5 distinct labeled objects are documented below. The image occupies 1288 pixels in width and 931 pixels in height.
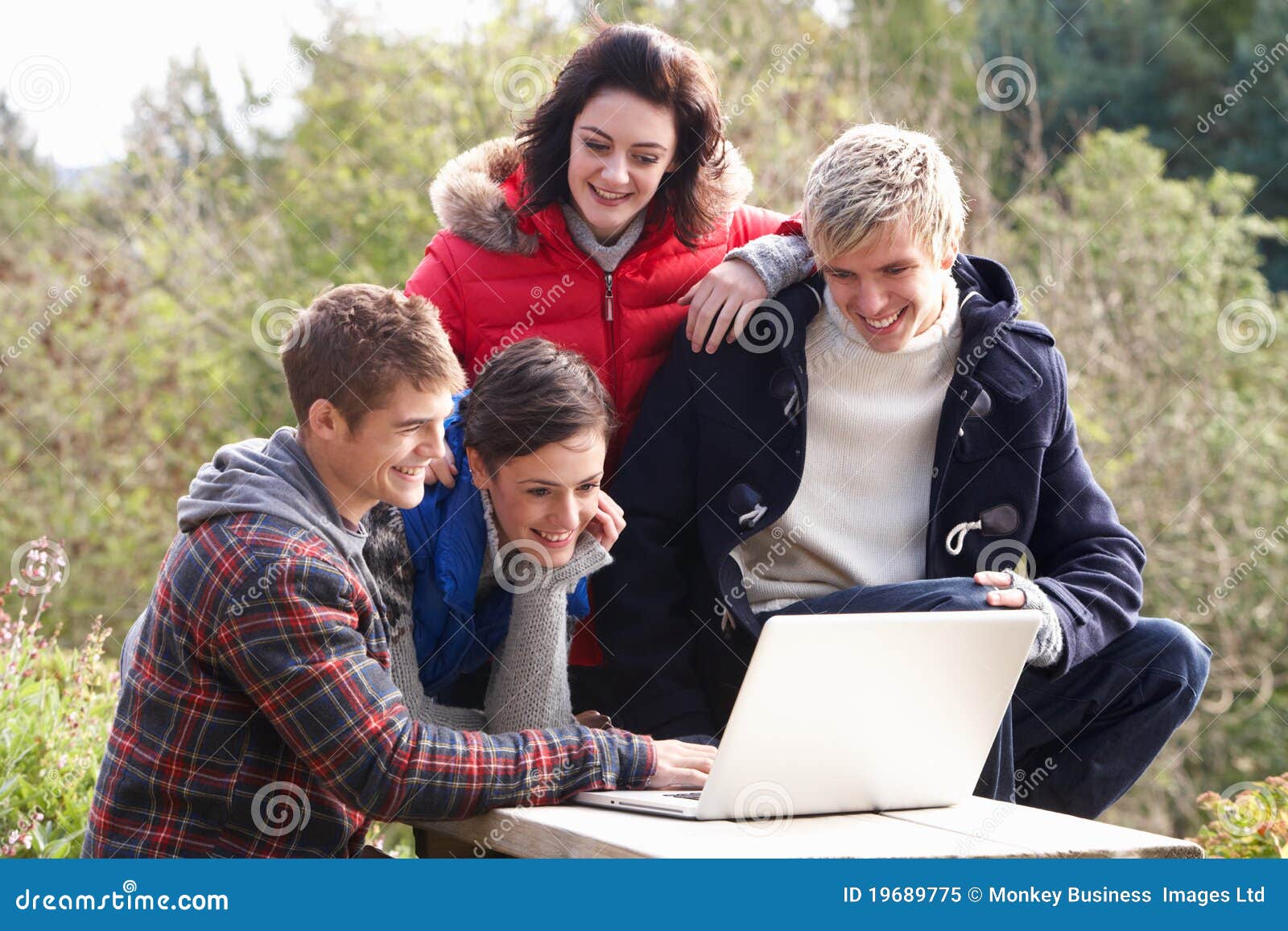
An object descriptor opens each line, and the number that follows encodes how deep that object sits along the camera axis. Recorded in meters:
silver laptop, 4.39
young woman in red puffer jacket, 6.87
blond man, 6.58
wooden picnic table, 4.16
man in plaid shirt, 4.61
